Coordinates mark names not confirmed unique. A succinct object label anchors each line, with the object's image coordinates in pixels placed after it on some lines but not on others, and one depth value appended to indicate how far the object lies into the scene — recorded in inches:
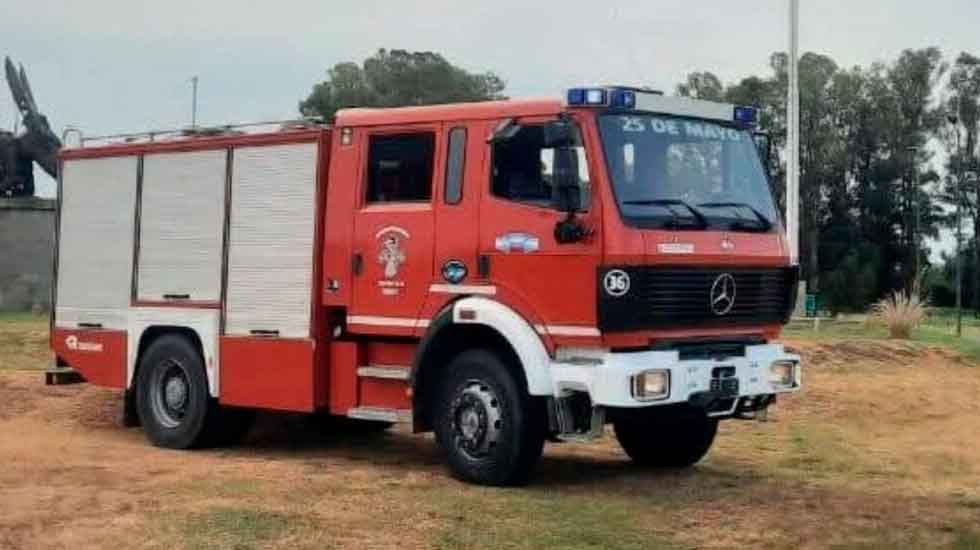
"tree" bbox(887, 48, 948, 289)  2615.7
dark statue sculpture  1497.3
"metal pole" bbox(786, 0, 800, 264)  1261.3
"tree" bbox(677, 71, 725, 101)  2583.7
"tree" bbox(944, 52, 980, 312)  2728.8
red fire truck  393.7
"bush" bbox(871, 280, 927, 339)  994.1
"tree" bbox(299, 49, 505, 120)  2454.5
